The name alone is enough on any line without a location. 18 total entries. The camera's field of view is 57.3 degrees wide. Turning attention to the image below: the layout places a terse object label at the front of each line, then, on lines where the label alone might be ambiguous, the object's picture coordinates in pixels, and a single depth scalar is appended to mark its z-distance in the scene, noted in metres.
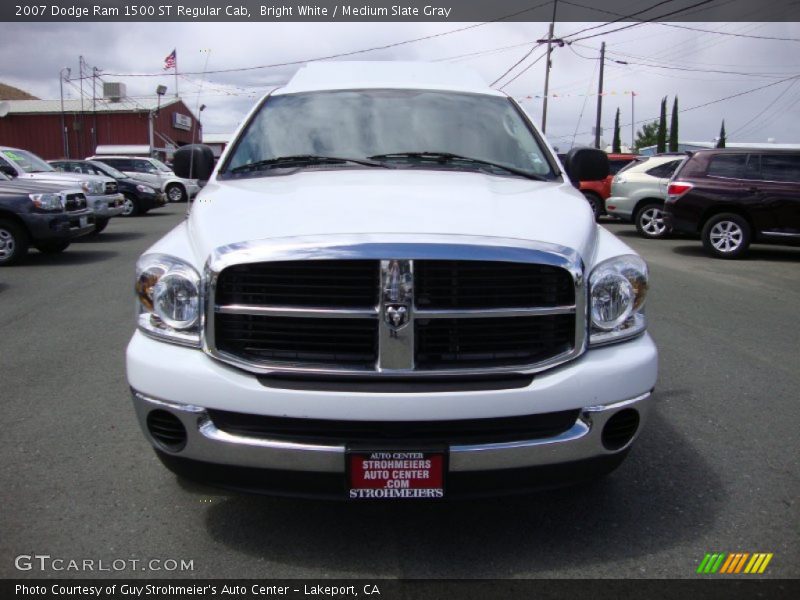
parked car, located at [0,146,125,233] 12.50
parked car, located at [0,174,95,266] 10.53
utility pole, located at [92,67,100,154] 48.56
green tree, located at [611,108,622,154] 68.46
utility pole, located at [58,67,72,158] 50.12
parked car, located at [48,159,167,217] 20.00
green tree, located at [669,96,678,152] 55.04
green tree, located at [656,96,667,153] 53.13
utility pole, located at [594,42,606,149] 37.47
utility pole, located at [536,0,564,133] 31.83
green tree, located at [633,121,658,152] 89.94
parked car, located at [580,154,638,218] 17.88
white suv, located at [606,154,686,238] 15.09
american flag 31.67
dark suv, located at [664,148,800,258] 11.46
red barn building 50.22
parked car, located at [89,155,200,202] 25.88
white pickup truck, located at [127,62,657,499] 2.57
